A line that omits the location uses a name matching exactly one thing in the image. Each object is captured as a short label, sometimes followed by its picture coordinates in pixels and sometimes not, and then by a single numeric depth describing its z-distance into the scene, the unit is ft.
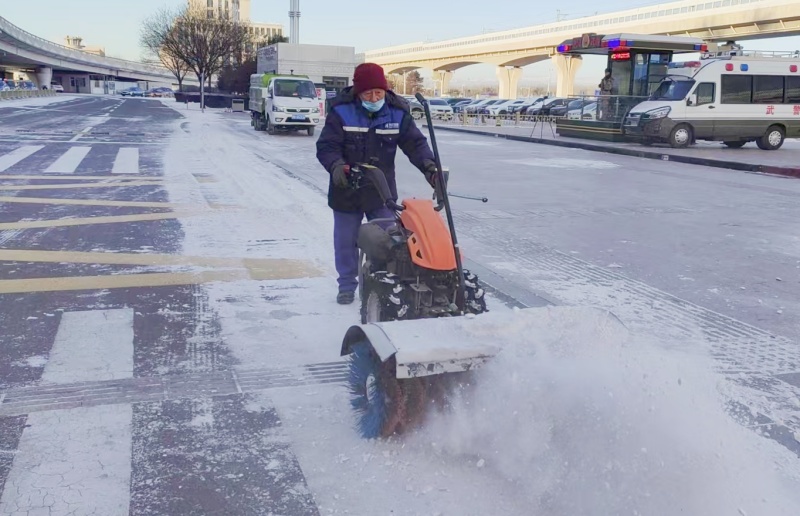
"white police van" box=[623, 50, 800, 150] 69.92
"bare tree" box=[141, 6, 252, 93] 209.15
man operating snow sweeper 15.20
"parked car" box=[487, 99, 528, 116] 160.89
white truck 82.79
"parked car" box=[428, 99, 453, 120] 137.63
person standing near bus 80.64
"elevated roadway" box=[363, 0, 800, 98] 160.15
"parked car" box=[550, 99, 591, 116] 88.56
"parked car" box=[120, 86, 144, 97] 349.20
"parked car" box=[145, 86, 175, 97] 328.29
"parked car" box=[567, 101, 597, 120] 84.37
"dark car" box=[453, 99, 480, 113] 165.97
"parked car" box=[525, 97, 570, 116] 151.53
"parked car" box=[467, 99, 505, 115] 158.36
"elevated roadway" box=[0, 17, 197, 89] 257.34
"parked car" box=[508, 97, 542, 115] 160.45
